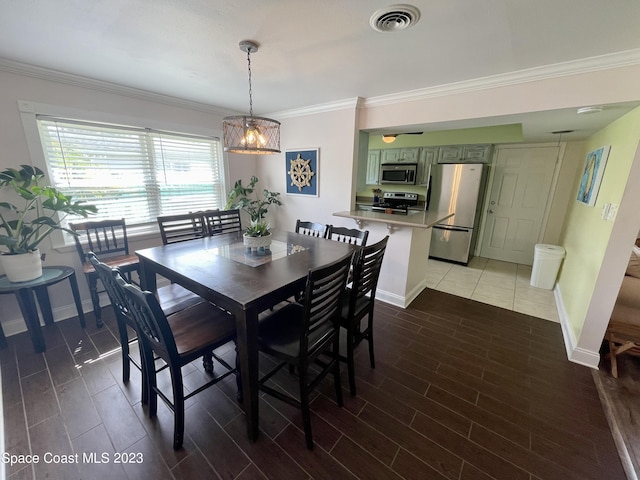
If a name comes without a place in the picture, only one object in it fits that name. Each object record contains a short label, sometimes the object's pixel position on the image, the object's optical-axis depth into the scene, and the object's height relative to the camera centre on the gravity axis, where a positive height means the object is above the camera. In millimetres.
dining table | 1326 -599
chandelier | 1862 +328
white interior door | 4145 -315
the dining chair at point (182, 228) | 2490 -537
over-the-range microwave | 4902 +113
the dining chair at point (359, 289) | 1669 -753
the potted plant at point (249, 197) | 3822 -329
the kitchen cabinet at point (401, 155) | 4906 +467
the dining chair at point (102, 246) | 2441 -758
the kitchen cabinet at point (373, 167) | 5441 +237
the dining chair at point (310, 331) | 1300 -915
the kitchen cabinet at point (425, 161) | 4703 +326
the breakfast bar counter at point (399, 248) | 2830 -777
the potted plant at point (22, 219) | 2047 -396
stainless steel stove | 4984 -416
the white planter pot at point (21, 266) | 2033 -743
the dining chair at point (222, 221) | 2850 -533
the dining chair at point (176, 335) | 1226 -896
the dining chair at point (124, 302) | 1393 -884
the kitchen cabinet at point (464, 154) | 4242 +443
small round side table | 2018 -974
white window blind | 2523 +61
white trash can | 3387 -1078
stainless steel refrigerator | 4164 -388
